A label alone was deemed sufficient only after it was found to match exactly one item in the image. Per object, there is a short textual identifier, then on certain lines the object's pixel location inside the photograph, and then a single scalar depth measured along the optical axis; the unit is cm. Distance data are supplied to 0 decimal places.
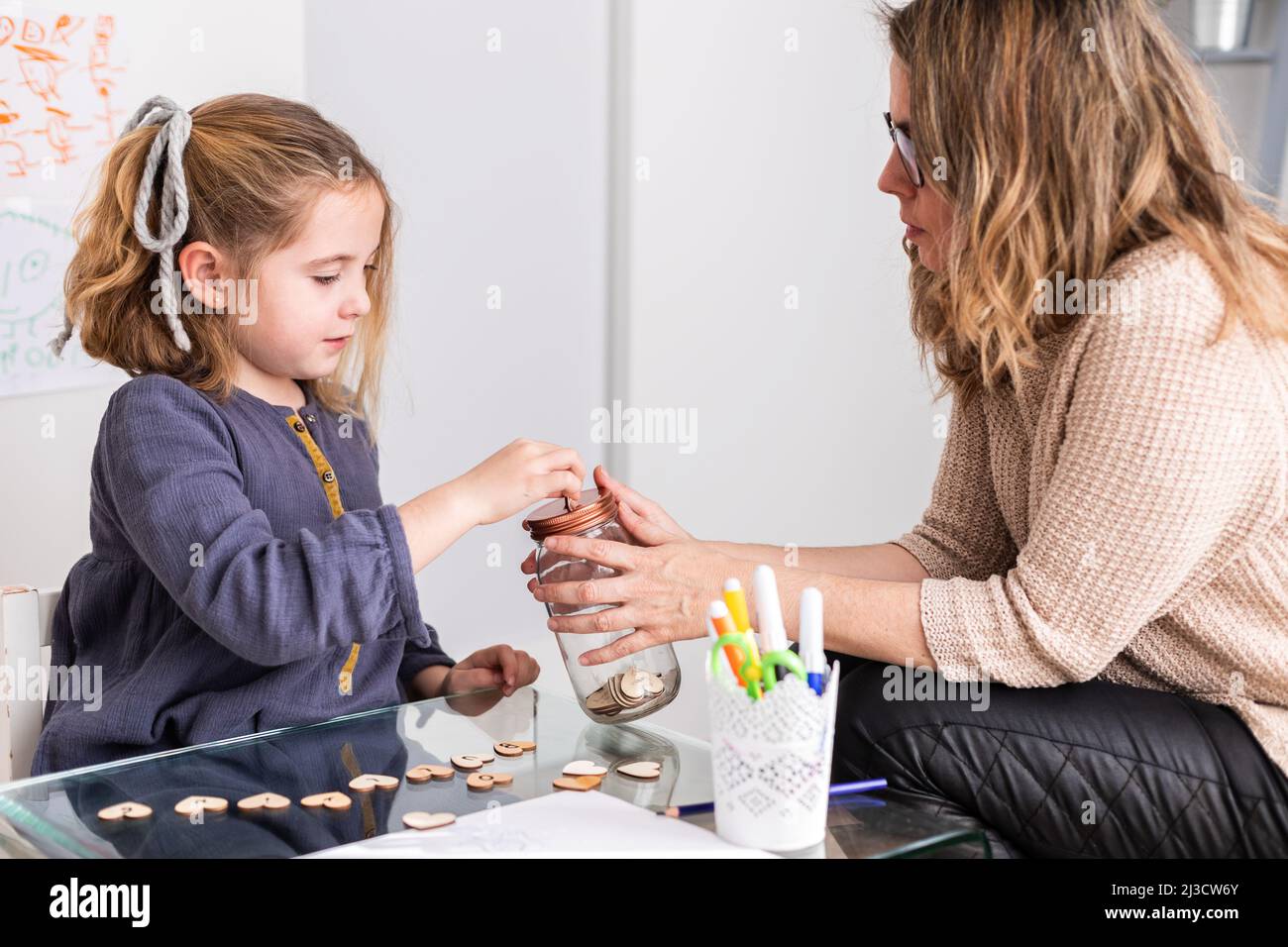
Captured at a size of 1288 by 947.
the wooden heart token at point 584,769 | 100
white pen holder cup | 81
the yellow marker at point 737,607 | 84
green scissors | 82
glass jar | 108
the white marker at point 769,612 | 84
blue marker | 83
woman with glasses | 103
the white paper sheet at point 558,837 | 84
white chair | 117
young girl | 110
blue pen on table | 91
